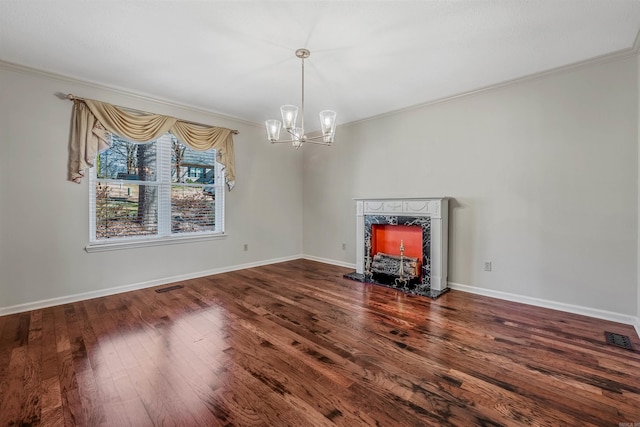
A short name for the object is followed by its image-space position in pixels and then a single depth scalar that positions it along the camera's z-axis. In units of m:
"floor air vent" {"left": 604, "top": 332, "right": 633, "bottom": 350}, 2.35
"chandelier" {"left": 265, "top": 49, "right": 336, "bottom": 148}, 2.67
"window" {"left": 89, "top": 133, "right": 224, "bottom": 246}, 3.70
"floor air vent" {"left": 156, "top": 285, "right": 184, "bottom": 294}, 3.80
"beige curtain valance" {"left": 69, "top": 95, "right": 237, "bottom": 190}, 3.38
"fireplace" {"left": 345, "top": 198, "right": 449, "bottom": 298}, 3.77
